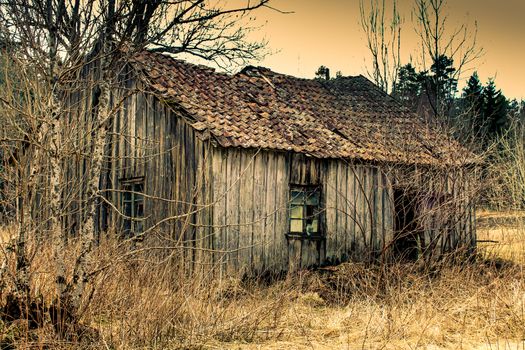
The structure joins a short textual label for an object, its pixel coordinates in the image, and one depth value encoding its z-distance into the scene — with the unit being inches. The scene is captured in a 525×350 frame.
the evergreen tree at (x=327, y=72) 802.8
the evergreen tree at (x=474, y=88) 1784.2
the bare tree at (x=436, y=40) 1005.8
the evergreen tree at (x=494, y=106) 1770.2
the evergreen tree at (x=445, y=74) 992.4
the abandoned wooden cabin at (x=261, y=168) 453.1
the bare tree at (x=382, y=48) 1149.1
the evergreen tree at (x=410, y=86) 1841.8
